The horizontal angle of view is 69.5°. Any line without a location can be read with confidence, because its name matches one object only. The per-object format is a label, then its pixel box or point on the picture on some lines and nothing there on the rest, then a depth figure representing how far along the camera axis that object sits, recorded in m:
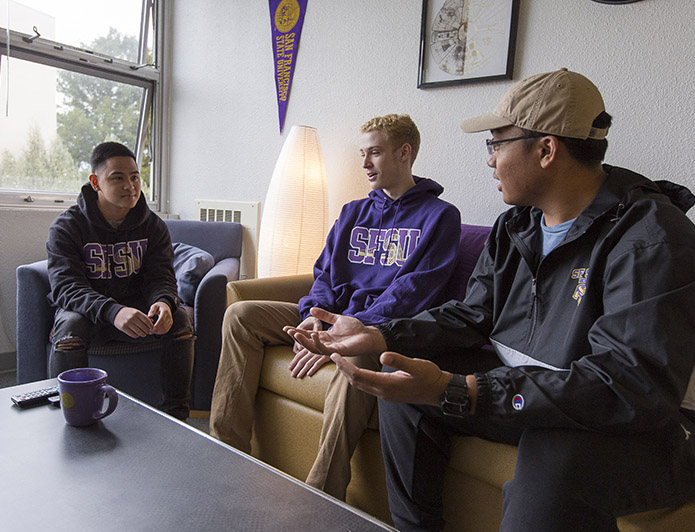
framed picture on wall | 2.01
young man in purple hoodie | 1.38
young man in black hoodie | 1.83
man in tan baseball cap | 0.89
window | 2.90
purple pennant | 2.83
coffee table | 0.75
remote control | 1.13
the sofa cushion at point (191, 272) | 2.37
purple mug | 1.03
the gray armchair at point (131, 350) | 1.97
